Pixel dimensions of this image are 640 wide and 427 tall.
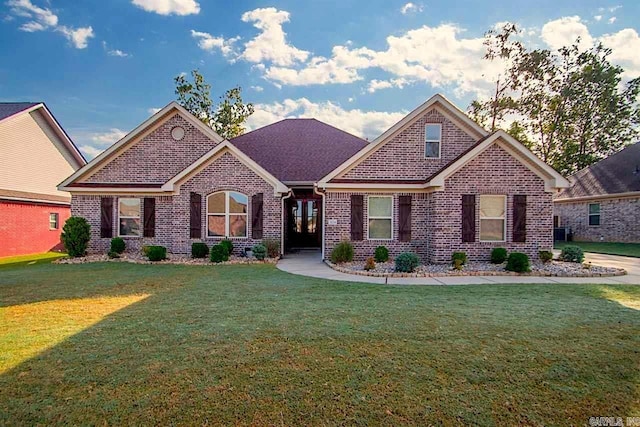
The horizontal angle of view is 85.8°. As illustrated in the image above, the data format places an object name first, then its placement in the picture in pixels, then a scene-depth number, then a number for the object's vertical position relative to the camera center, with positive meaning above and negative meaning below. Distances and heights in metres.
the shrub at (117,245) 12.67 -1.35
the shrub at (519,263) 9.42 -1.41
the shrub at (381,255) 11.25 -1.43
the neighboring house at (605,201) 18.95 +0.73
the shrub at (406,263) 9.41 -1.42
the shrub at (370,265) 9.90 -1.56
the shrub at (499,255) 10.69 -1.34
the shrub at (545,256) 10.71 -1.34
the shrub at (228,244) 11.96 -1.22
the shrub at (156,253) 11.80 -1.52
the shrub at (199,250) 12.12 -1.43
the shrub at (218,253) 11.54 -1.47
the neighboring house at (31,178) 15.55 +1.51
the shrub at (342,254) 11.09 -1.39
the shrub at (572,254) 10.75 -1.31
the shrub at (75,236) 12.69 -1.05
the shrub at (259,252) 11.93 -1.46
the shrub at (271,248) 12.44 -1.37
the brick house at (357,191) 11.14 +0.68
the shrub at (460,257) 10.18 -1.34
